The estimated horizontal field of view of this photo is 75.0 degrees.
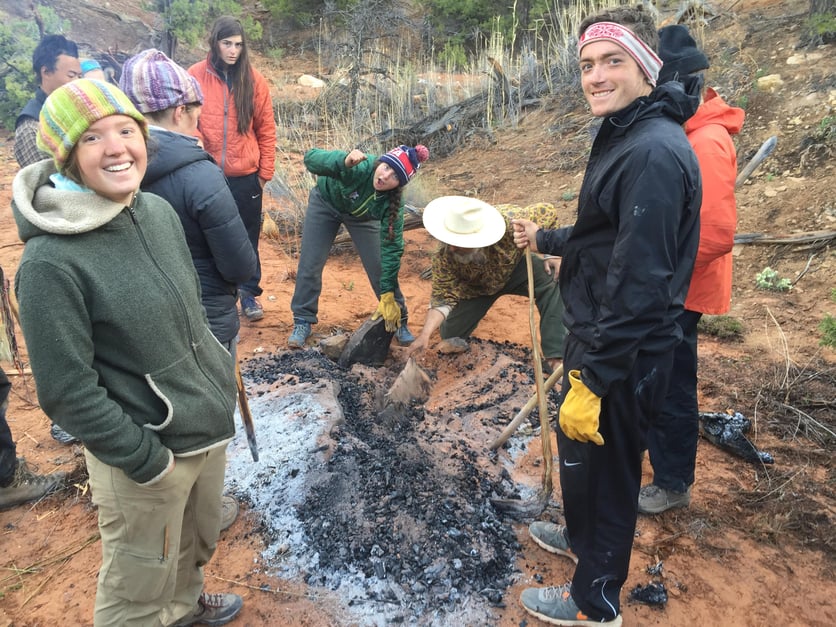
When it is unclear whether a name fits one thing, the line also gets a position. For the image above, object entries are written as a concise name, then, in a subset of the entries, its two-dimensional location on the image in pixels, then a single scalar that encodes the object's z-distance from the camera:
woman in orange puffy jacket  3.82
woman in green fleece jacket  1.30
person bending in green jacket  3.66
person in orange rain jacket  2.25
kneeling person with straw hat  3.31
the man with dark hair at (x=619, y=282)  1.51
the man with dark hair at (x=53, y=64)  3.51
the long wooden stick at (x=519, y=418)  2.63
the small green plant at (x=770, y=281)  4.70
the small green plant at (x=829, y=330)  2.76
